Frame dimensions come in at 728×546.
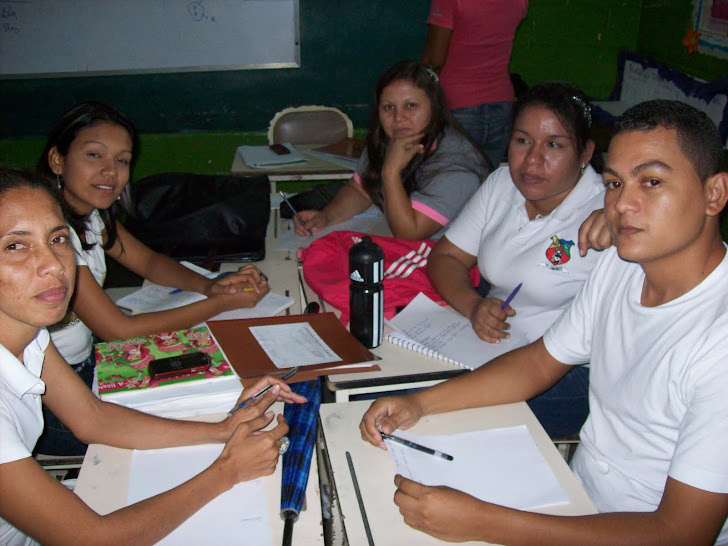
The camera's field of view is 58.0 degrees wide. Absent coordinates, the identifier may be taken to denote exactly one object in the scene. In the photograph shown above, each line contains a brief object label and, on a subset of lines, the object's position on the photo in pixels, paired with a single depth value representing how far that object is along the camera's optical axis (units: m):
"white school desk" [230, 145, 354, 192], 3.22
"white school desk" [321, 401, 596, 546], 1.10
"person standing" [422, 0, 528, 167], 3.15
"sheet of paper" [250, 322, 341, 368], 1.56
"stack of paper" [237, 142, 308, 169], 3.28
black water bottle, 1.57
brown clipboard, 1.51
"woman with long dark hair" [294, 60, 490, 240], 2.36
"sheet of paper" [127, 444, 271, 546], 1.08
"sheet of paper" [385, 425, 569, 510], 1.16
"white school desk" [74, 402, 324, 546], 1.10
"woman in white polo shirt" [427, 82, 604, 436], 1.82
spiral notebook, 1.65
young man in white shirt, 1.05
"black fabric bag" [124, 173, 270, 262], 2.32
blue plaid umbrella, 1.12
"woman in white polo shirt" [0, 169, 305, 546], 1.05
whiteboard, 4.14
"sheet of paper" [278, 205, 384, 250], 2.41
